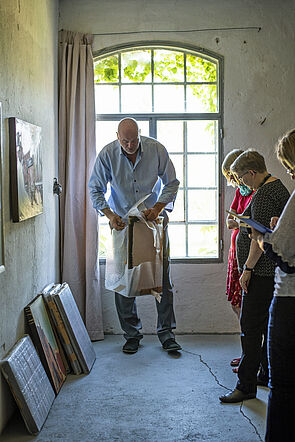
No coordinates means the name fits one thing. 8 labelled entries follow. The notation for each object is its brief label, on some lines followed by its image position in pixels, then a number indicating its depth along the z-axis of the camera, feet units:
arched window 17.37
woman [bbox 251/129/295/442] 8.09
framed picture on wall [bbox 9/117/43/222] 11.26
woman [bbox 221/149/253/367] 13.62
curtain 16.74
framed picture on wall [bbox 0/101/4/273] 10.65
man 15.71
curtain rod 17.01
